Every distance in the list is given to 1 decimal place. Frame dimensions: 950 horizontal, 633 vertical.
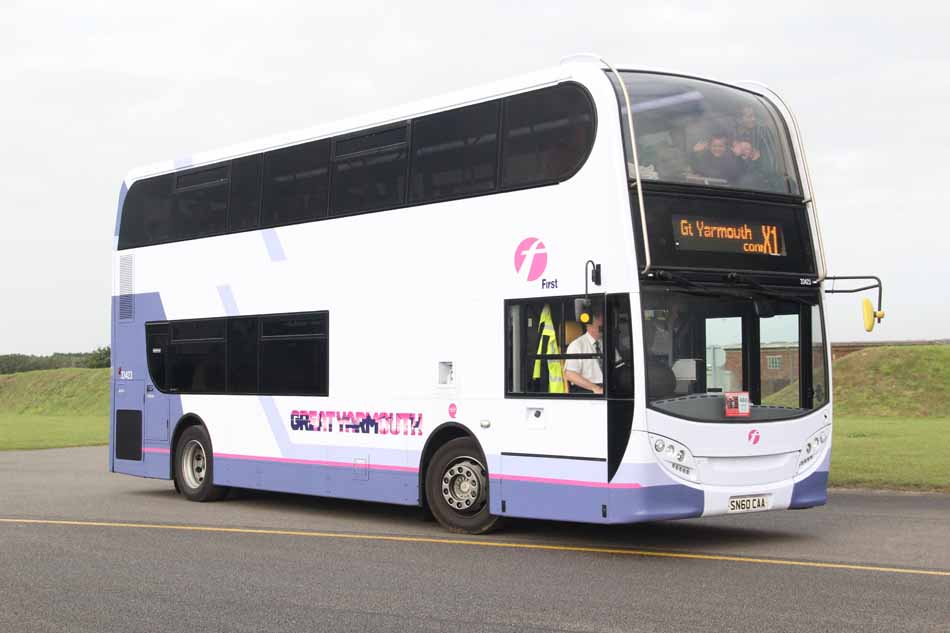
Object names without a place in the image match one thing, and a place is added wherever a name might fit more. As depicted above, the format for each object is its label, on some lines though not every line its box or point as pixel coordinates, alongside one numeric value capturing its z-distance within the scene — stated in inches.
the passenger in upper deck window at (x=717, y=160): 454.3
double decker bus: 439.2
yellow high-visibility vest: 462.3
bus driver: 443.8
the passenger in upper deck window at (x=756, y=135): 473.4
